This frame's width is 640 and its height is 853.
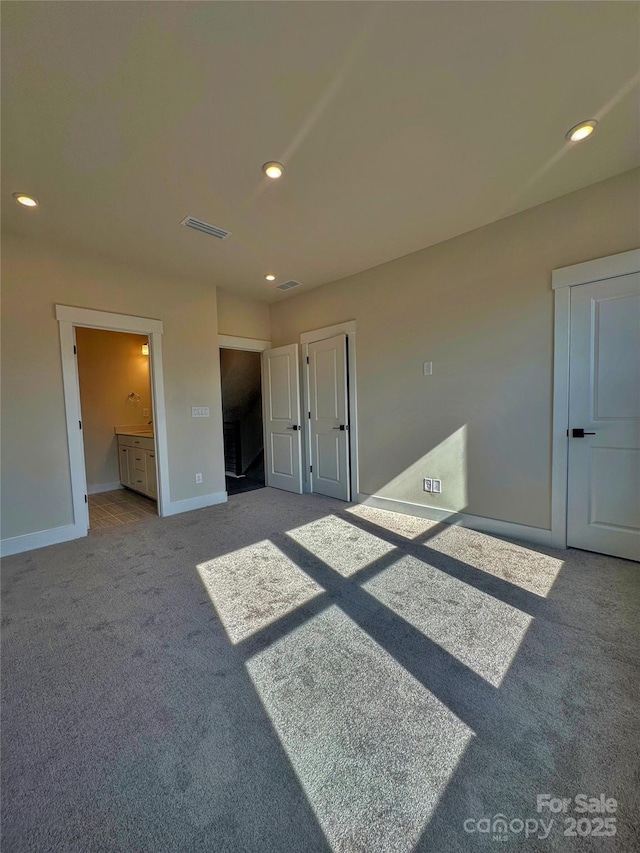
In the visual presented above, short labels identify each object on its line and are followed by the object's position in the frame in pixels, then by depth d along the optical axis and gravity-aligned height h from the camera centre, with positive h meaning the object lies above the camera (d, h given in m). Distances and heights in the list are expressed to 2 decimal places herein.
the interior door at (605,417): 2.42 -0.14
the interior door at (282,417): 4.81 -0.15
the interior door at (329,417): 4.27 -0.15
